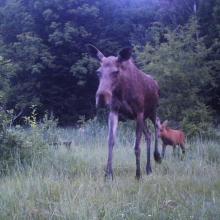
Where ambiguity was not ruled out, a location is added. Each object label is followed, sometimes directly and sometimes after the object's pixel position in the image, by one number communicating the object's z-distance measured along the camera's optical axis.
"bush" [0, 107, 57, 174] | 8.31
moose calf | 11.09
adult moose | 7.52
